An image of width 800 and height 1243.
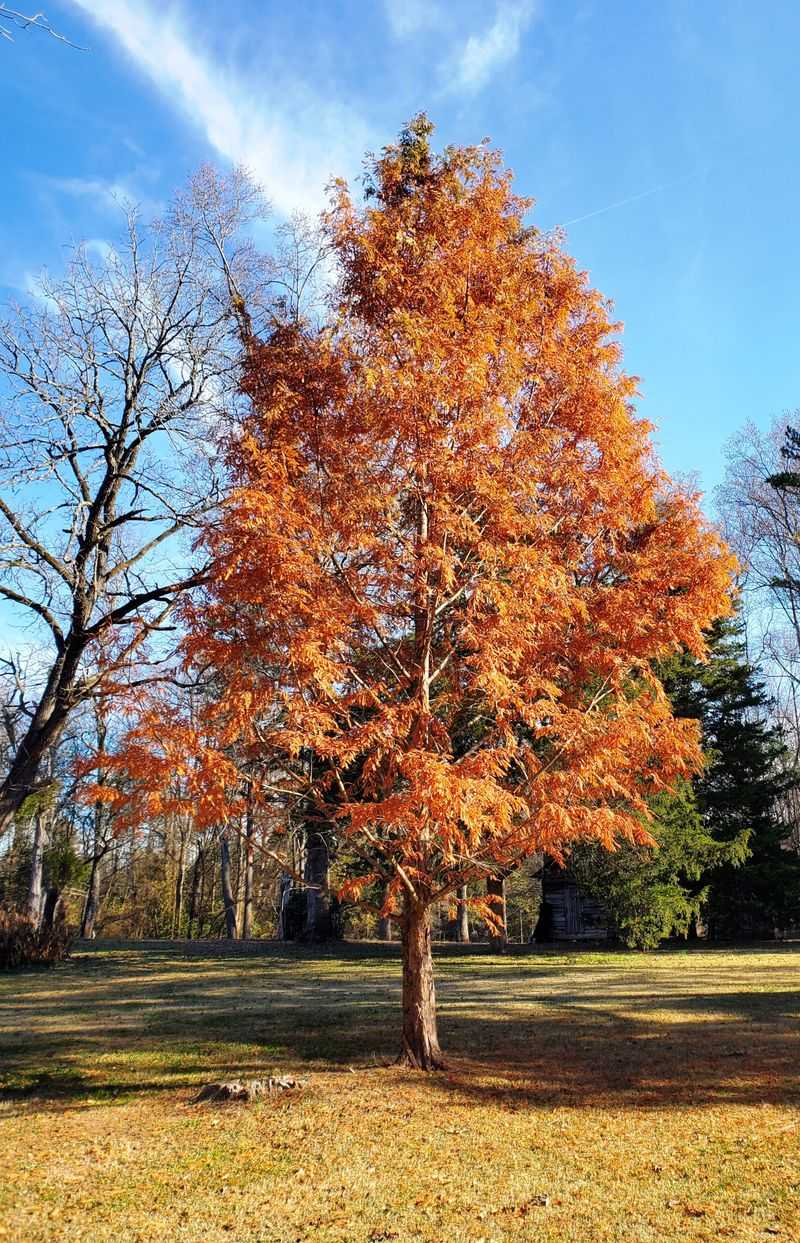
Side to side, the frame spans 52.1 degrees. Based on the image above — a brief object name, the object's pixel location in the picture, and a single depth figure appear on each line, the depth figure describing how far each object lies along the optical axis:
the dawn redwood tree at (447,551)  7.13
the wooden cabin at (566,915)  25.95
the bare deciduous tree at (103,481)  10.70
